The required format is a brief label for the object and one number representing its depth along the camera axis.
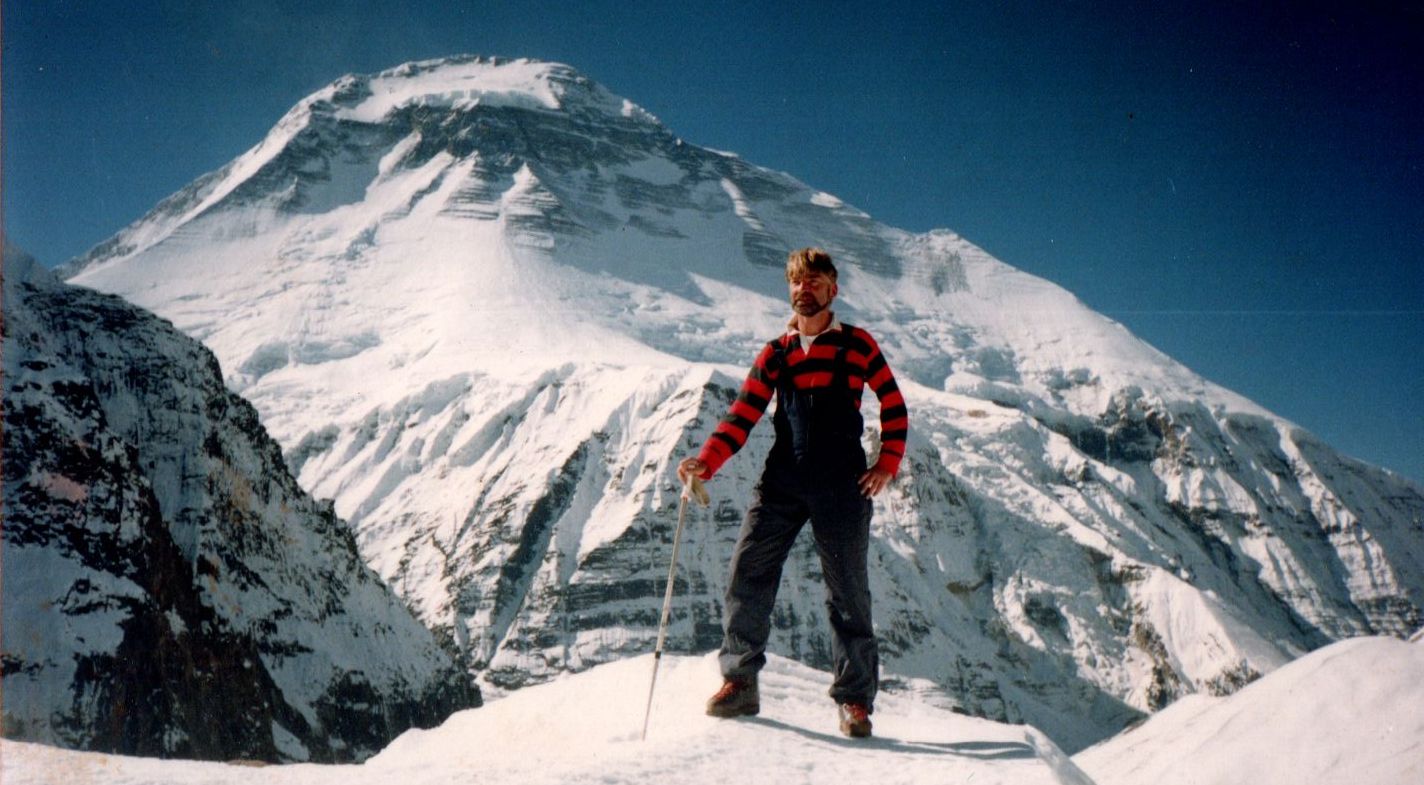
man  5.05
